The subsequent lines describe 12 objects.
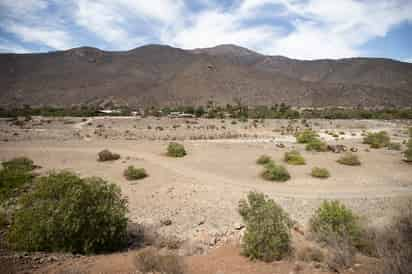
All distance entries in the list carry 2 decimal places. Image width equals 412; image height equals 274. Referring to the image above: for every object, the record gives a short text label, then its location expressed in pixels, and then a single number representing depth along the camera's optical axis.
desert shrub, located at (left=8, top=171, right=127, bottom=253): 5.79
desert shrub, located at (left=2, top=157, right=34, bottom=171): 14.15
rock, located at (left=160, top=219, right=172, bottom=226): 8.87
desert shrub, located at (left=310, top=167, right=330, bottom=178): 14.23
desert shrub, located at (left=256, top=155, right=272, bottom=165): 17.03
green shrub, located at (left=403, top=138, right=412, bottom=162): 16.91
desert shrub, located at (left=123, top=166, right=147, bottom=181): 13.81
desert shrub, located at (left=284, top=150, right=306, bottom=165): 16.95
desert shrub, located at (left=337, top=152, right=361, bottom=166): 16.66
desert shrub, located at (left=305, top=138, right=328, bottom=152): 21.14
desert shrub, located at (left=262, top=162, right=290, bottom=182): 13.88
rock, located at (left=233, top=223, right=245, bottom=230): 8.48
